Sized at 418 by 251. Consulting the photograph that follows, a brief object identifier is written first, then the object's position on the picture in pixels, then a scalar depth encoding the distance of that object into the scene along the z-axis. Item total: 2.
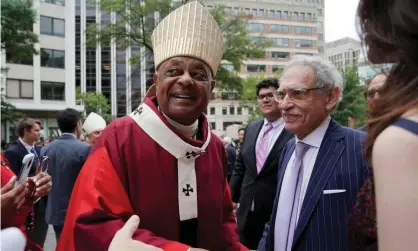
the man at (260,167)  3.97
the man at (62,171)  5.11
